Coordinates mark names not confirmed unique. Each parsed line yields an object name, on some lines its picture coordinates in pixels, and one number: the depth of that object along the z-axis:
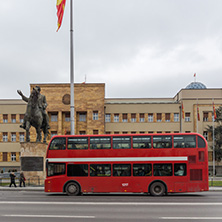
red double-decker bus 21.19
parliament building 62.19
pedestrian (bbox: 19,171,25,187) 28.72
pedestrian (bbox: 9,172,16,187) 29.59
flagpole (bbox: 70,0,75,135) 27.16
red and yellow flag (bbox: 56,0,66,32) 27.08
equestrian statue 30.00
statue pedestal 29.42
